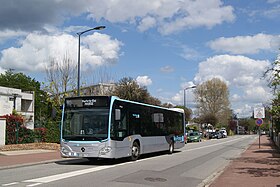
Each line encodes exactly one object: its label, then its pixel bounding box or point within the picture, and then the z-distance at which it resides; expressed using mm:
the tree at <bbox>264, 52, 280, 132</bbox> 13972
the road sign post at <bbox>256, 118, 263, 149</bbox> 31297
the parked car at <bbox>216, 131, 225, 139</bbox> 80138
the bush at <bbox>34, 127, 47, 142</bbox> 28461
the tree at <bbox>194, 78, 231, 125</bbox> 89562
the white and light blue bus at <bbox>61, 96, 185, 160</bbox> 15594
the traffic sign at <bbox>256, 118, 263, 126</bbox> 31297
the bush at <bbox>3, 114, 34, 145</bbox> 25961
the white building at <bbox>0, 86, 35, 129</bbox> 44500
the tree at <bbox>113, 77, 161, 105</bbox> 54062
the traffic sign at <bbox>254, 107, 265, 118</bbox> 29875
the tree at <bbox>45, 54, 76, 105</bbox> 38278
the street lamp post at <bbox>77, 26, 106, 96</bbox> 25584
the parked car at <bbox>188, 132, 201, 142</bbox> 55625
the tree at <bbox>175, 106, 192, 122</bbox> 83875
